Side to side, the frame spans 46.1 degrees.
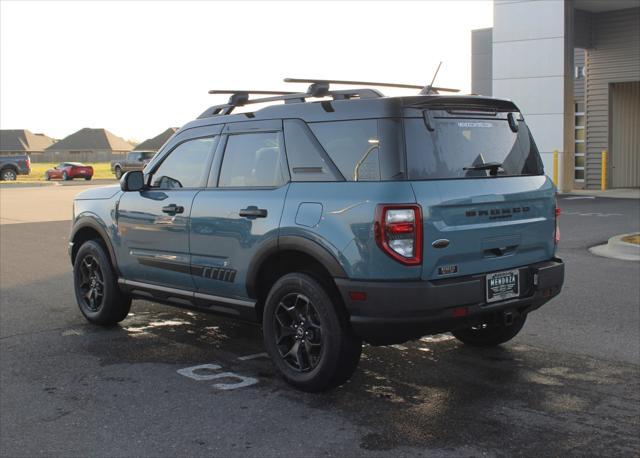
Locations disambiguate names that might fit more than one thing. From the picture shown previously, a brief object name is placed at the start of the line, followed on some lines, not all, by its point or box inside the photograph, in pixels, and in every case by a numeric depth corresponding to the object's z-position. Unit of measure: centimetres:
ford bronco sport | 460
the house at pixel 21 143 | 10350
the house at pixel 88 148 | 10478
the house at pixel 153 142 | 9408
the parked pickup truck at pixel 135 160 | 4772
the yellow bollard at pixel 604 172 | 2623
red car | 5041
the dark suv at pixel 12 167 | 4816
